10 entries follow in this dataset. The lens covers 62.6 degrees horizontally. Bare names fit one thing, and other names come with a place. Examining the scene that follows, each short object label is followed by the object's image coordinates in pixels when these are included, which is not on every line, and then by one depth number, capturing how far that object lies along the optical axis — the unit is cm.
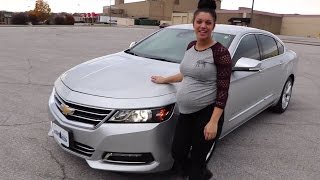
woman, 205
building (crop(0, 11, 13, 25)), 4359
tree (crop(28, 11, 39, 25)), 4012
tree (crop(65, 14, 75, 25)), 4218
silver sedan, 229
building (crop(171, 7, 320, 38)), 4209
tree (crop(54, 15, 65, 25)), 4150
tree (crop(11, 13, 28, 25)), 3748
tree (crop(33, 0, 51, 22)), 5788
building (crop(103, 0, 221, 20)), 7202
